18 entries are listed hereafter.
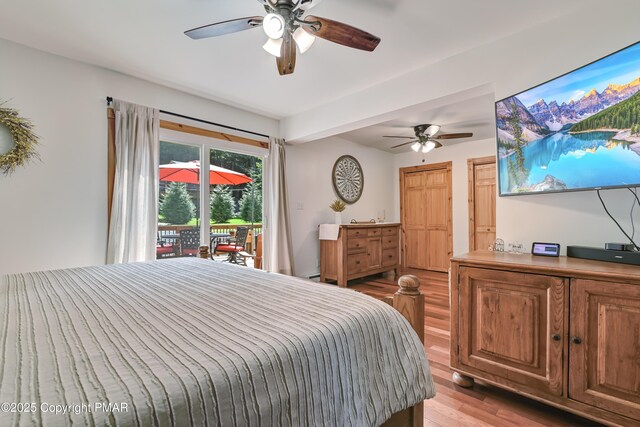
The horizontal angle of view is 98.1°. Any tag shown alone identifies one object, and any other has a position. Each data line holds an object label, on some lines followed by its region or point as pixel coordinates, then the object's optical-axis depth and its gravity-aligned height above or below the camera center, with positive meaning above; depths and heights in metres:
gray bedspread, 0.49 -0.31
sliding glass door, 3.04 +0.23
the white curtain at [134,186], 2.54 +0.30
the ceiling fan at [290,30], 1.57 +1.12
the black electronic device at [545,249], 1.75 -0.20
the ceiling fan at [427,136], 3.83 +1.14
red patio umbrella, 3.05 +0.51
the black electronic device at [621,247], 1.50 -0.16
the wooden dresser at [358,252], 3.98 -0.54
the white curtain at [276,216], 3.78 +0.02
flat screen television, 1.39 +0.50
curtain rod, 2.56 +1.11
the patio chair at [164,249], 2.96 -0.34
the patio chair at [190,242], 3.13 -0.28
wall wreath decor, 2.09 +0.60
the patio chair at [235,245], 3.78 -0.38
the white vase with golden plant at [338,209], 4.29 +0.13
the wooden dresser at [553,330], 1.28 -0.60
